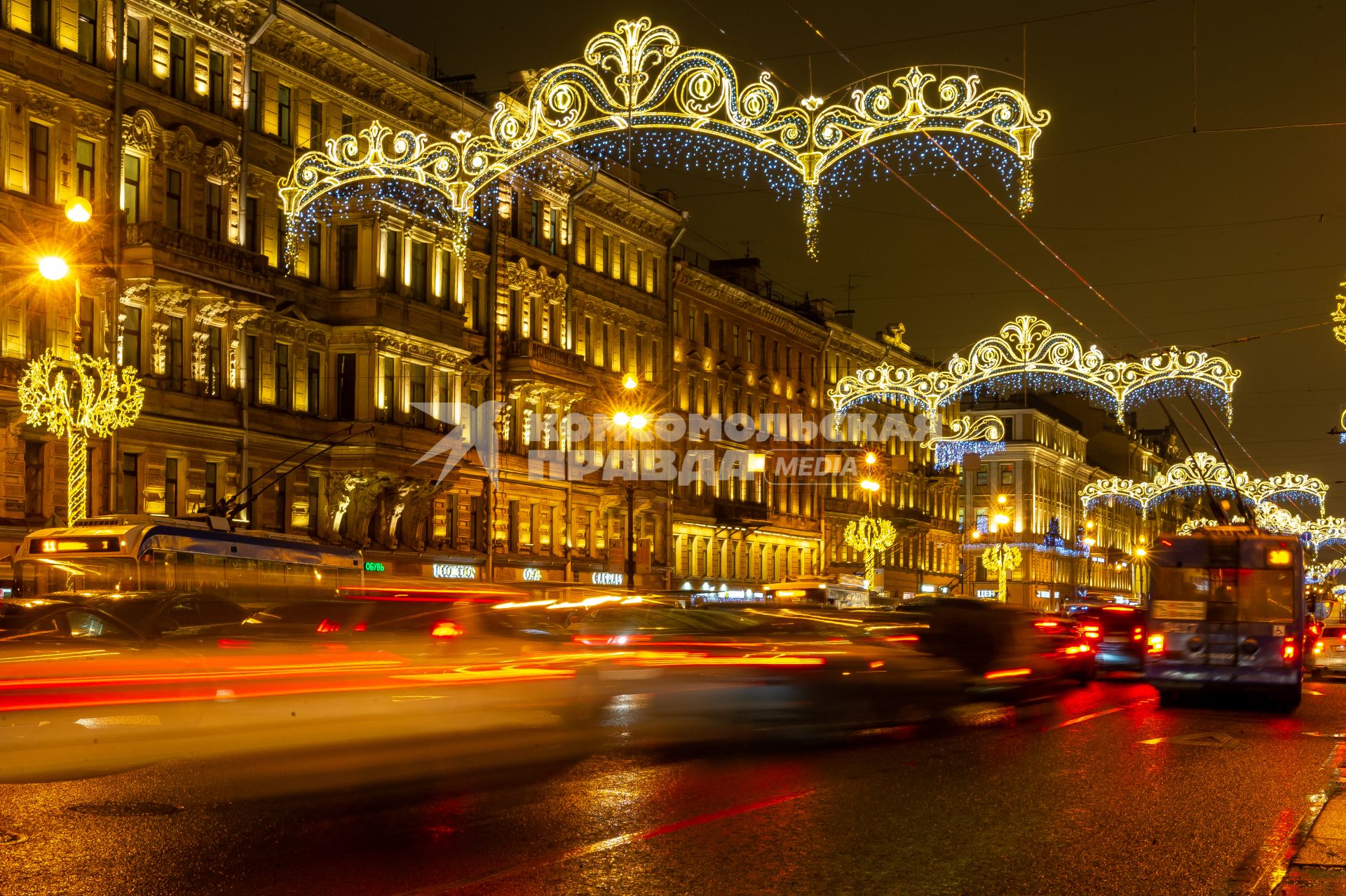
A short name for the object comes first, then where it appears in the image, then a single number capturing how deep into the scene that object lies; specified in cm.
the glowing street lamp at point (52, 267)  2253
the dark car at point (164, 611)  1439
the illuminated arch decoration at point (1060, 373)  2959
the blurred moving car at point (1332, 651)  3597
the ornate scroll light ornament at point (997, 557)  9506
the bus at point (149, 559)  2514
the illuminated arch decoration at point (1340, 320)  2071
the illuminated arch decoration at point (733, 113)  1589
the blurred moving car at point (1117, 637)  3259
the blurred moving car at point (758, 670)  1614
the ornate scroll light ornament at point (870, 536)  7138
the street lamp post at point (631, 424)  4100
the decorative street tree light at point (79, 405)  2745
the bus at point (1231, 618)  2345
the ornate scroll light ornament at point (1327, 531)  7725
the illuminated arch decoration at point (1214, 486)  5969
